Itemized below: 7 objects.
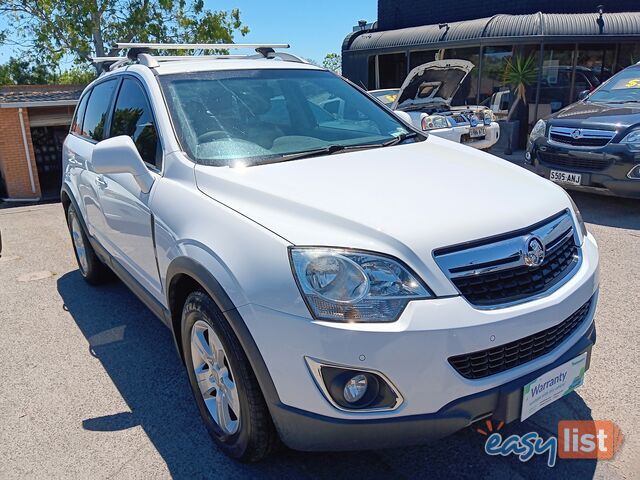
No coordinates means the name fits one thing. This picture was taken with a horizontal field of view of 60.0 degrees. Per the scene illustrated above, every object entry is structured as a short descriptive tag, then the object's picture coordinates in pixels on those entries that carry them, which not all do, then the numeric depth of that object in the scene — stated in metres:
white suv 1.97
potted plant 13.12
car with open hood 8.63
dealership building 12.98
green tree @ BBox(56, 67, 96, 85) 29.70
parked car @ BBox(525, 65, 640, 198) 6.14
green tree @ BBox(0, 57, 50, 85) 27.81
